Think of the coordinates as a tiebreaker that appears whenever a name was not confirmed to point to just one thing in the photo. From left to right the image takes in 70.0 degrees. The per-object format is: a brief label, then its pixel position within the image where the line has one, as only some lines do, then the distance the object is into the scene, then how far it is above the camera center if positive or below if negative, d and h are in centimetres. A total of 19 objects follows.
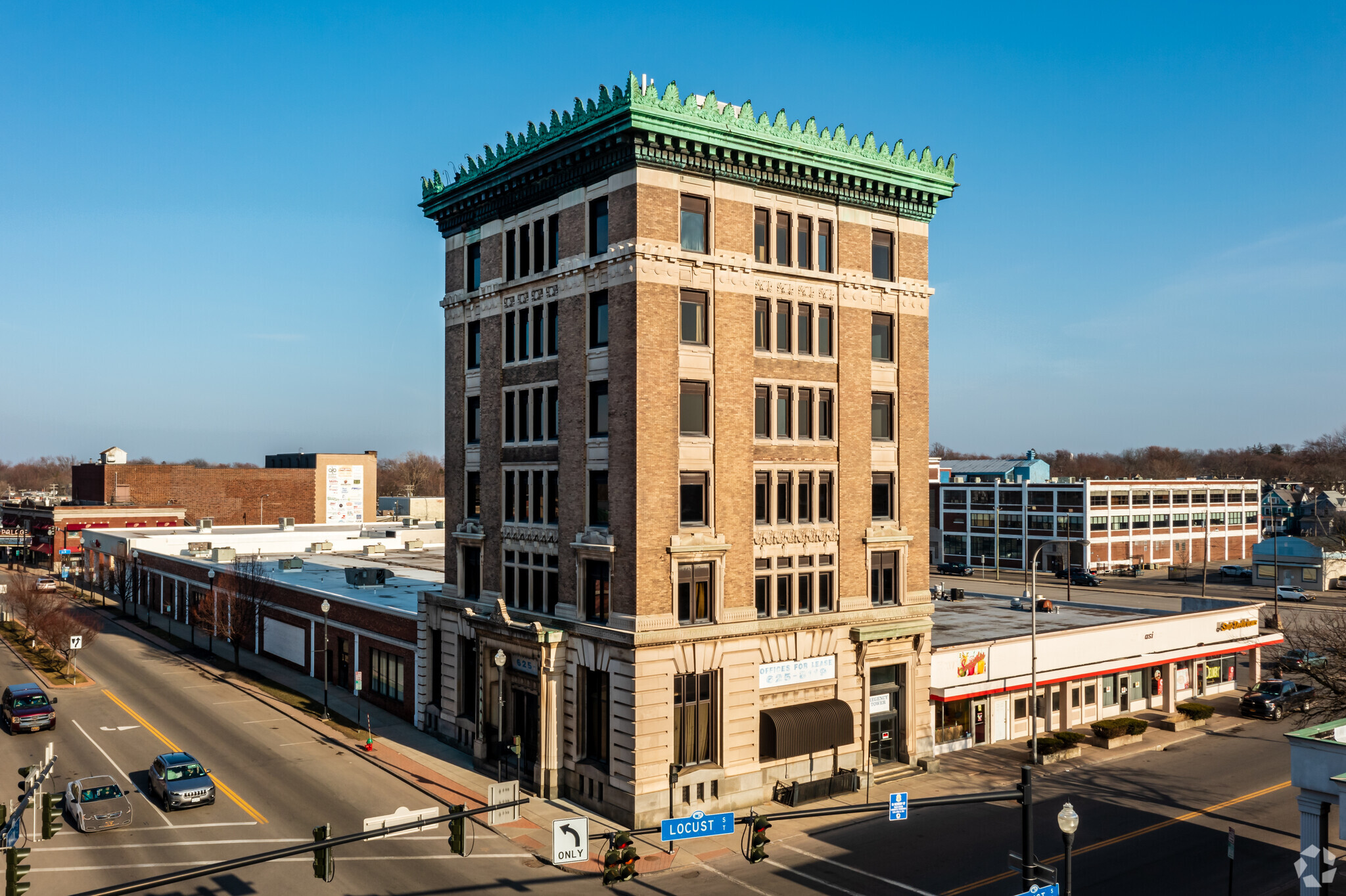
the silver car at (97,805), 3234 -1114
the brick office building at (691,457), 3422 +77
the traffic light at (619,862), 1880 -762
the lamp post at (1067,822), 2058 -754
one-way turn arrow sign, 1967 -751
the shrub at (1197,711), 4978 -1228
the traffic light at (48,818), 2486 -887
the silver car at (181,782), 3453 -1111
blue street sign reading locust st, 1912 -706
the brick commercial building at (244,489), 13275 -155
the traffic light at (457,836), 1933 -728
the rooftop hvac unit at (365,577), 6125 -641
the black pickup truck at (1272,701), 5178 -1235
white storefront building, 4456 -967
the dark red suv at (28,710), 4450 -1085
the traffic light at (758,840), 1955 -739
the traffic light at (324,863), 1786 -729
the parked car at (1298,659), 5076 -1127
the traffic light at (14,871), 1786 -750
